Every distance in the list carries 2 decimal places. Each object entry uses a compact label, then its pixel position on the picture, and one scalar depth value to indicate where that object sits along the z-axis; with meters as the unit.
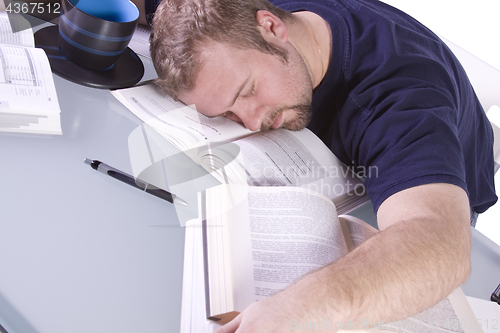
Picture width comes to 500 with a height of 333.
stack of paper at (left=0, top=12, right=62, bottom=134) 0.67
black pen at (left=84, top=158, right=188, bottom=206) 0.64
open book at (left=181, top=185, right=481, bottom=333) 0.49
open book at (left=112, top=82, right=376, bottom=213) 0.71
